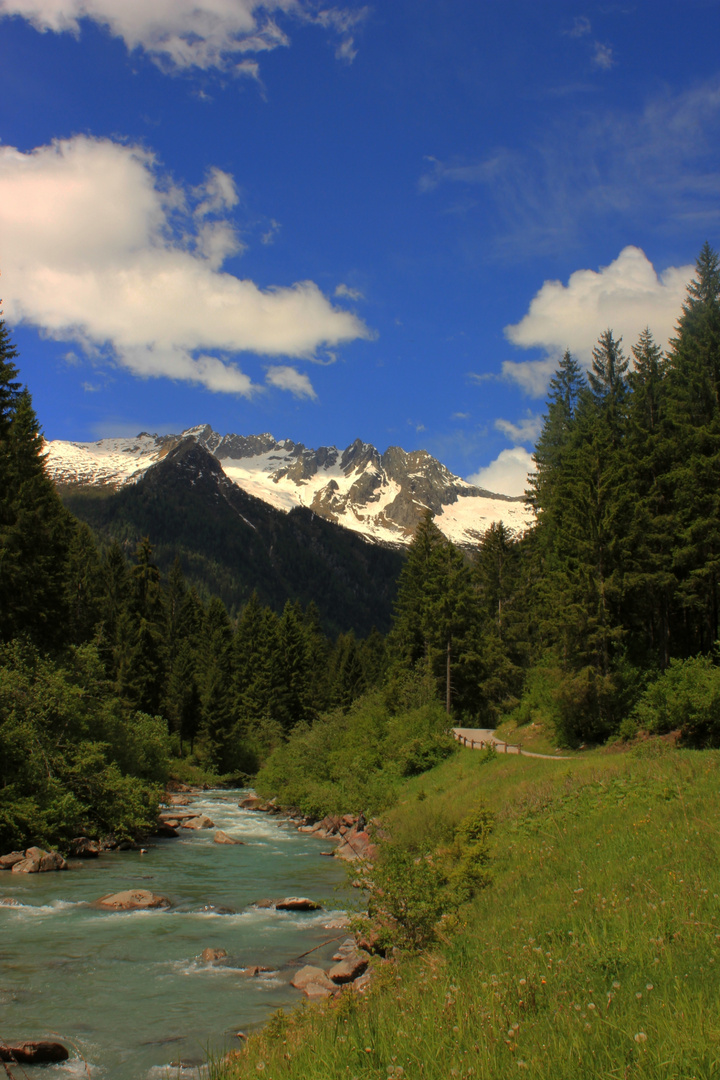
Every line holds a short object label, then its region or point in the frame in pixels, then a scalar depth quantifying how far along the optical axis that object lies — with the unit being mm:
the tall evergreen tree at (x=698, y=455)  33250
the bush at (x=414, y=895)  13352
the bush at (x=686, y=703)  24734
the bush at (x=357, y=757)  39812
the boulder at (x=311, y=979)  13812
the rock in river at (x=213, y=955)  15903
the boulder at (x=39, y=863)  23656
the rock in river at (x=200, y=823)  38094
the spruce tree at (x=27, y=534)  35438
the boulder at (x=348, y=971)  14133
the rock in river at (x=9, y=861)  23938
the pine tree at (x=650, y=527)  35219
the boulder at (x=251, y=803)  48531
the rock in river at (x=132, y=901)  19986
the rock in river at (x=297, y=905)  21016
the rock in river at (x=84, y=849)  27297
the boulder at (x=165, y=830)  34503
